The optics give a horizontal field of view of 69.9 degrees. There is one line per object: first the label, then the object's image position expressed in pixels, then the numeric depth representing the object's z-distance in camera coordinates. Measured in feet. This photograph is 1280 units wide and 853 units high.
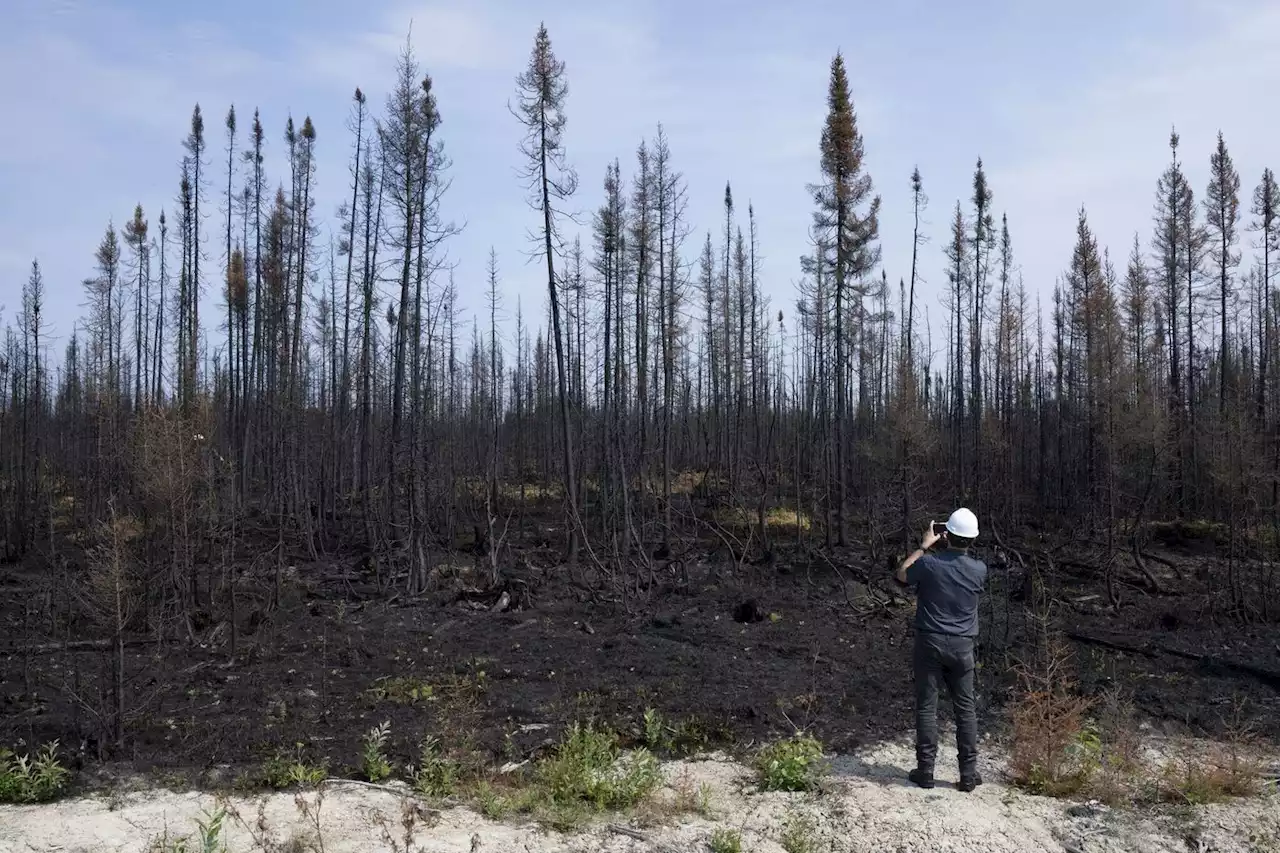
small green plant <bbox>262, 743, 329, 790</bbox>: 20.13
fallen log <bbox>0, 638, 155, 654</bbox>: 32.94
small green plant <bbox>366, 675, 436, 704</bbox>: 28.40
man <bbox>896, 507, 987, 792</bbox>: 19.76
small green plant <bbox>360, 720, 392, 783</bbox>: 21.17
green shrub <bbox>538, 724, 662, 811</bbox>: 19.36
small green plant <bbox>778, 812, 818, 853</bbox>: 17.21
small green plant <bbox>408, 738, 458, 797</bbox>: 20.03
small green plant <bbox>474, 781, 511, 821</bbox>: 18.67
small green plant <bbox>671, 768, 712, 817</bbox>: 19.11
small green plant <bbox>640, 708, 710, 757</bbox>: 24.00
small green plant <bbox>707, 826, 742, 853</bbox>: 16.97
